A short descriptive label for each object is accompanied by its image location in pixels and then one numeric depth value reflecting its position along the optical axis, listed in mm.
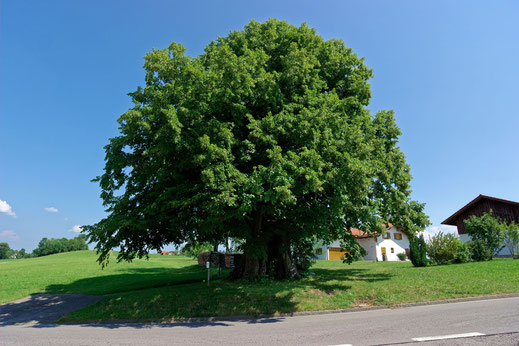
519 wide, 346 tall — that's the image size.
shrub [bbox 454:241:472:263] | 23719
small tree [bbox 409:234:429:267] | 24531
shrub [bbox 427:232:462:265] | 24078
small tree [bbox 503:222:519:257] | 25359
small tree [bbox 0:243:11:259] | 159750
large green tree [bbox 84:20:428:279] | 11352
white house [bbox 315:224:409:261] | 47281
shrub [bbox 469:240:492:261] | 24312
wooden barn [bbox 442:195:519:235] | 33469
